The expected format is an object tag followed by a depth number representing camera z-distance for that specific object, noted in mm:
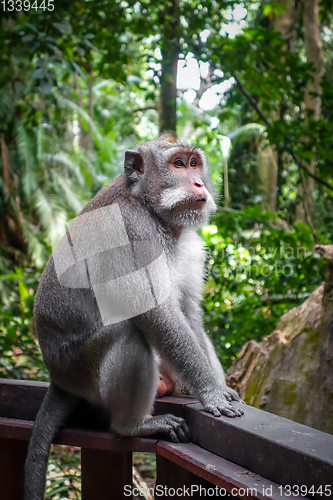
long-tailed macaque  1959
